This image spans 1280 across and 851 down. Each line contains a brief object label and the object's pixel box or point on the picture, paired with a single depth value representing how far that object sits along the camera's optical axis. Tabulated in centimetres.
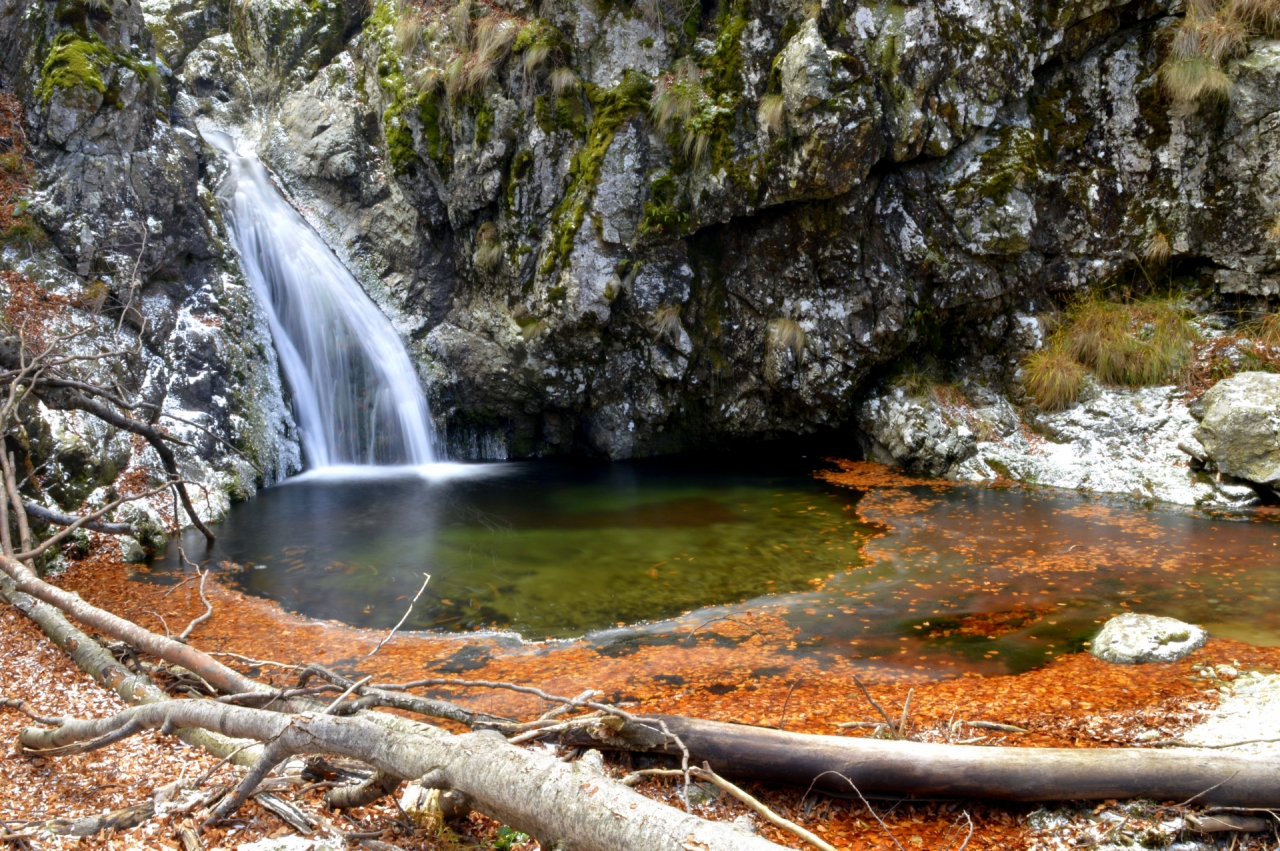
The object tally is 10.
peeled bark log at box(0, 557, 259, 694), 402
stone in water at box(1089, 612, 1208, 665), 500
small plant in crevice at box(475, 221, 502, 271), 1300
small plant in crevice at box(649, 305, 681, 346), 1218
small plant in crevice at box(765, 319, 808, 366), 1201
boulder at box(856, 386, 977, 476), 1119
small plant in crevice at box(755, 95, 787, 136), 1051
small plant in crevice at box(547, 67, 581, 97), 1179
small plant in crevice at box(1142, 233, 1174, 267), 1106
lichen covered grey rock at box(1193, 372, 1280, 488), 880
